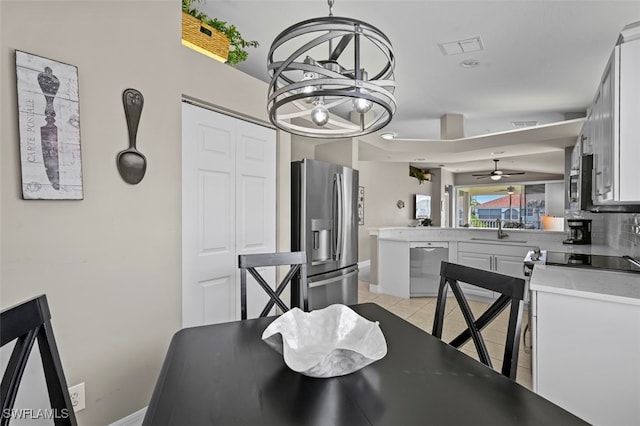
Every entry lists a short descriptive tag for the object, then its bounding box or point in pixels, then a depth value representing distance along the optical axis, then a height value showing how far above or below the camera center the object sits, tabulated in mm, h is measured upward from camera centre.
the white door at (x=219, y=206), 2252 +26
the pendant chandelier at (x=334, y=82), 1075 +442
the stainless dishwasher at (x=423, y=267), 4648 -787
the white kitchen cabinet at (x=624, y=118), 1688 +474
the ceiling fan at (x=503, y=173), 9685 +1034
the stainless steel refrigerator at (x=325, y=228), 3148 -180
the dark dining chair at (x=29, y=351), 861 -400
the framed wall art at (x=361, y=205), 7105 +97
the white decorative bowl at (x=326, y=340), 1028 -458
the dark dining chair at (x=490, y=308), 1234 -394
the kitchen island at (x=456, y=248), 4203 -511
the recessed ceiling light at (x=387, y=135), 4298 +960
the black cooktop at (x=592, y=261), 2254 -379
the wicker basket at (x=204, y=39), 2152 +1119
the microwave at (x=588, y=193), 2451 +127
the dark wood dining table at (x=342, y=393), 858 -525
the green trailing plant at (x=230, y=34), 2201 +1231
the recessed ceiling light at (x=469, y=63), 3258 +1430
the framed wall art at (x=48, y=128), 1445 +361
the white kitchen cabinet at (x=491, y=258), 4168 -627
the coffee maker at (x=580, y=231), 3816 -239
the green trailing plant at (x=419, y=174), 8720 +939
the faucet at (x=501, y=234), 4422 -316
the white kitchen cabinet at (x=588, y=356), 1553 -712
